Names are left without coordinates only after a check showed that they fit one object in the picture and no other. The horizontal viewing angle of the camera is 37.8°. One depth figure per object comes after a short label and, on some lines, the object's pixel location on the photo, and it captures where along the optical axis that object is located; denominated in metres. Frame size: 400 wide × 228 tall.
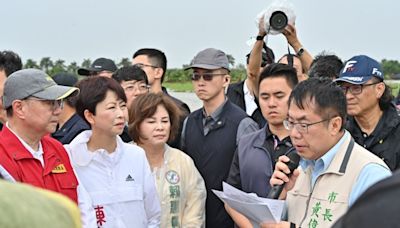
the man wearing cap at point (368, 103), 3.50
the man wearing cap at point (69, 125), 3.91
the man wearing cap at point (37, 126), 2.88
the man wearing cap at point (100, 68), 5.69
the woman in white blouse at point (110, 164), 3.18
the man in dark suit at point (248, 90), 4.82
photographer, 4.57
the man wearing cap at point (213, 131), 4.01
